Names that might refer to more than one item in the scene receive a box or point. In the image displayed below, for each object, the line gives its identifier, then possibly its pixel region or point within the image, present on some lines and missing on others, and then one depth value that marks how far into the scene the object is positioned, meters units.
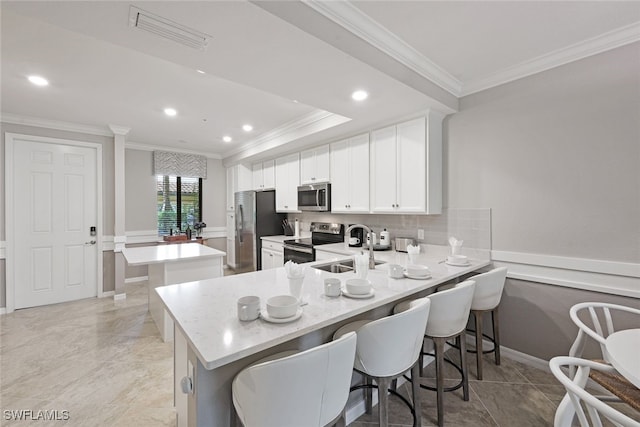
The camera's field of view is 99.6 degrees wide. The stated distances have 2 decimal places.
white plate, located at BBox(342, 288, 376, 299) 1.53
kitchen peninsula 1.08
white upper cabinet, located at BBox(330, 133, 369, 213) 3.36
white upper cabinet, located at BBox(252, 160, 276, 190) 4.98
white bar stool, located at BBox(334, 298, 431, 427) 1.30
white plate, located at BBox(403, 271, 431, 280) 1.93
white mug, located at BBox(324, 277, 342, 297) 1.55
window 5.46
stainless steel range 3.79
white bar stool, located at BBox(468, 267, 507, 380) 2.10
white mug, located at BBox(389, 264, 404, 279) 1.94
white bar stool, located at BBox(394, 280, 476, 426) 1.66
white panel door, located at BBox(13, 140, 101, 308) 3.69
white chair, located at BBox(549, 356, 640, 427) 0.80
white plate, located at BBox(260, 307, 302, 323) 1.21
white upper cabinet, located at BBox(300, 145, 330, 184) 3.89
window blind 5.25
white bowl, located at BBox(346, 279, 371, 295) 1.55
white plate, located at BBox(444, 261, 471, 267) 2.39
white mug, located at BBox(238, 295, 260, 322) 1.23
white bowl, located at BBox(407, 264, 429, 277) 1.94
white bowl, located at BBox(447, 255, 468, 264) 2.41
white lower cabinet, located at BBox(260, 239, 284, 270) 4.32
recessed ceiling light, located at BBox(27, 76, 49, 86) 2.58
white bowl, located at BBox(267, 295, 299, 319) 1.22
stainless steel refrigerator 4.84
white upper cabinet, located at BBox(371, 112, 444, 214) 2.77
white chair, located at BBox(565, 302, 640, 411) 1.19
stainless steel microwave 3.82
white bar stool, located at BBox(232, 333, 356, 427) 0.91
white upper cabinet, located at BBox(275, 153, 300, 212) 4.43
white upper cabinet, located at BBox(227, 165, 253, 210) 5.58
